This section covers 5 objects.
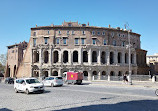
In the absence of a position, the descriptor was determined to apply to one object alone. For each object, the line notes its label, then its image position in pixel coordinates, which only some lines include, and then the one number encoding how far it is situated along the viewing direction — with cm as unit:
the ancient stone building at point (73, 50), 4972
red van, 3072
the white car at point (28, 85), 1656
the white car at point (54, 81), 2582
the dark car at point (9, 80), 3952
